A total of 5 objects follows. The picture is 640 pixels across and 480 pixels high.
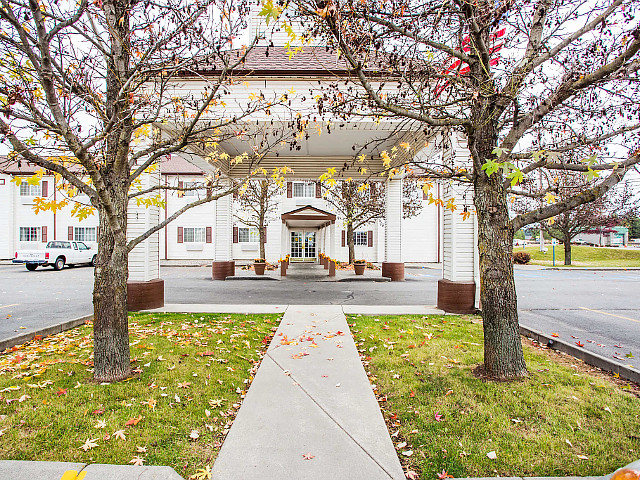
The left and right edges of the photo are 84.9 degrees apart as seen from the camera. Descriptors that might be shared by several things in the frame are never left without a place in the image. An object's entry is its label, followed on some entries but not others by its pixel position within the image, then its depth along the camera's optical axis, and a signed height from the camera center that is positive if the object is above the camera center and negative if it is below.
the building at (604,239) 63.67 +1.40
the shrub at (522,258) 30.02 -1.07
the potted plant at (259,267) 18.00 -1.15
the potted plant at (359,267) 18.11 -1.15
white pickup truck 20.50 -0.71
